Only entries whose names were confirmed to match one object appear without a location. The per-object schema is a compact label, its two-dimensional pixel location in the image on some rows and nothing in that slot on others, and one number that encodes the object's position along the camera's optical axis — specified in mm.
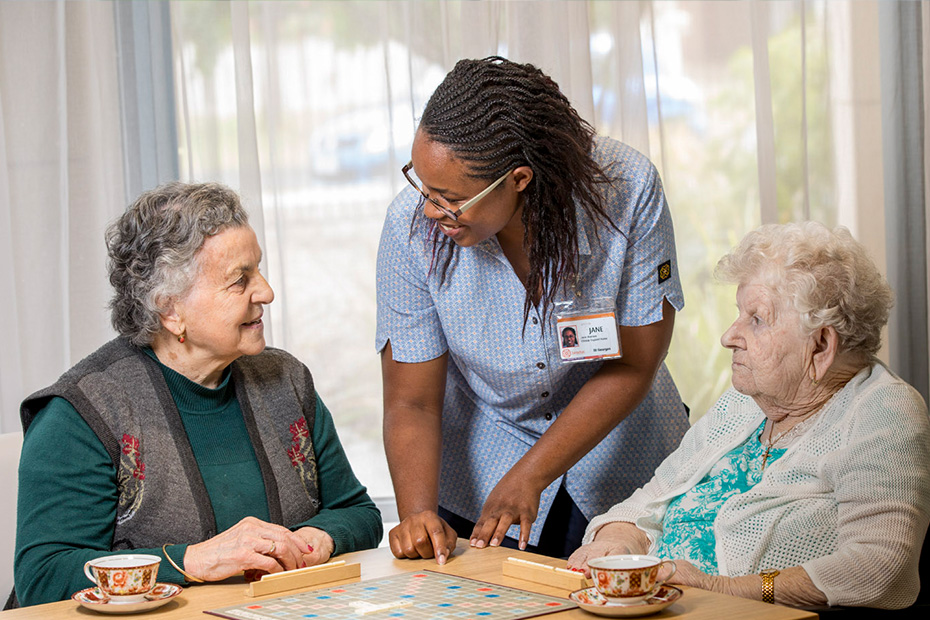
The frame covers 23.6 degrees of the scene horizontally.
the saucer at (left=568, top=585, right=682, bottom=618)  2646
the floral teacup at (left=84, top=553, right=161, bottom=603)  2732
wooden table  2668
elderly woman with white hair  2909
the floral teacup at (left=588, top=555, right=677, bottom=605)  2653
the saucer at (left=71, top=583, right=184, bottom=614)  2725
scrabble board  2682
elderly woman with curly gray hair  2967
